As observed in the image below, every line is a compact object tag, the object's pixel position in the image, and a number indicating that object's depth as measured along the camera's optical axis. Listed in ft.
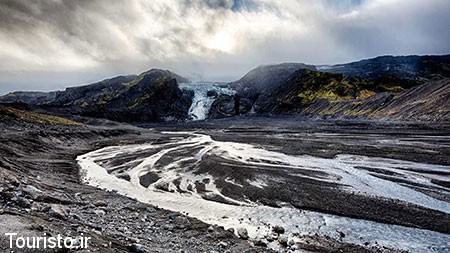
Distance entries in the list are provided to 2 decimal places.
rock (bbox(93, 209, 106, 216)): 41.52
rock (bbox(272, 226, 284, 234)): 42.14
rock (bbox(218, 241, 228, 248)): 35.41
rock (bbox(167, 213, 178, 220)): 44.73
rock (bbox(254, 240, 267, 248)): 36.65
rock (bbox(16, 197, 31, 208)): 33.09
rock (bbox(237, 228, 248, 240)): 39.21
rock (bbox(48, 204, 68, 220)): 32.86
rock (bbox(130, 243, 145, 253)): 27.50
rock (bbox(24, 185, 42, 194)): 43.79
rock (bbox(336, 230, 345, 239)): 40.96
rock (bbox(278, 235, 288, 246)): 38.00
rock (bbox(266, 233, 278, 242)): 39.14
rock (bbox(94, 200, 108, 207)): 47.76
